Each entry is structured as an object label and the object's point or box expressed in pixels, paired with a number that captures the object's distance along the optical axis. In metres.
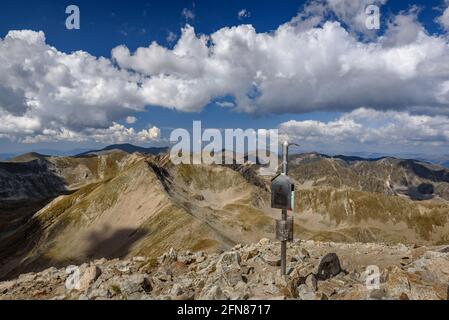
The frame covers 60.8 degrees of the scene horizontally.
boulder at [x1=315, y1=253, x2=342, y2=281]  19.95
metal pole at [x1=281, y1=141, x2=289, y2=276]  18.86
